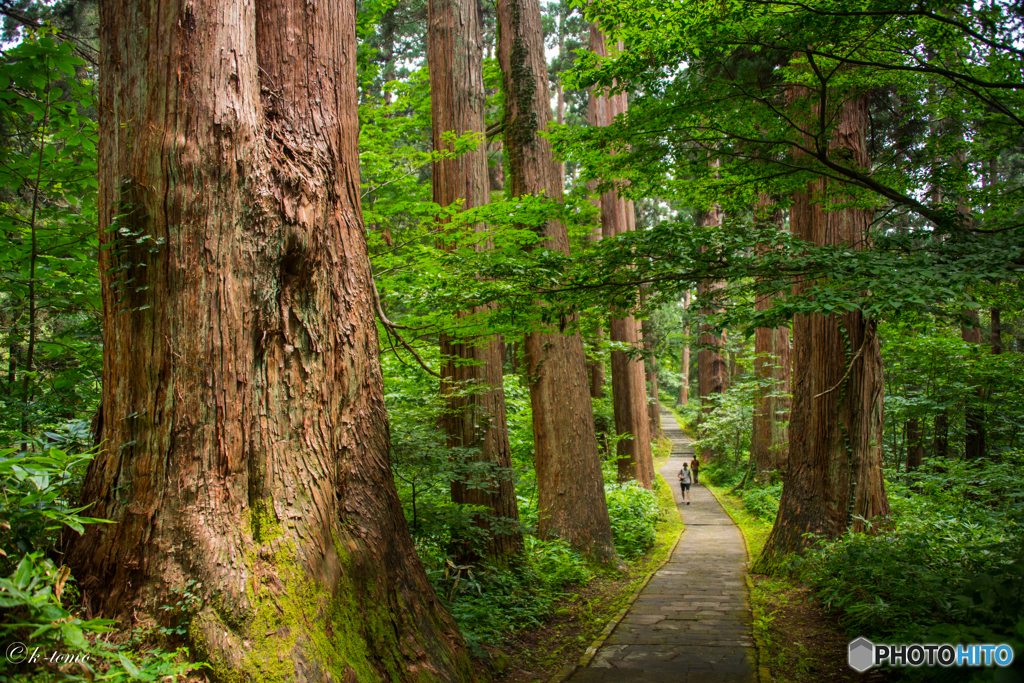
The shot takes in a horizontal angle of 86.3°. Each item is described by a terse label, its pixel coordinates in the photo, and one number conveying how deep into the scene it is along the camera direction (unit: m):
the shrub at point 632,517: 10.55
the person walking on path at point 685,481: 17.47
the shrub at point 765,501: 13.83
